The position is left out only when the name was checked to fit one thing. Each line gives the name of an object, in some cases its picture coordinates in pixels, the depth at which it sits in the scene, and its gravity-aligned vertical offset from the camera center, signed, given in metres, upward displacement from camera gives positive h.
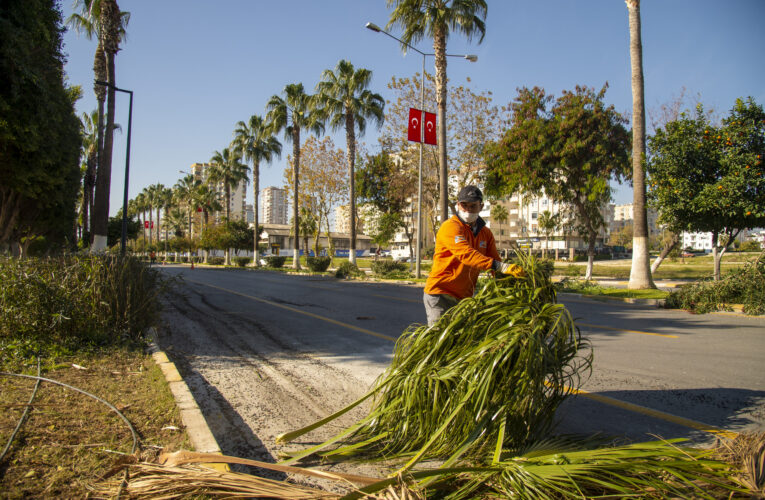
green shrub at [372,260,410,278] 26.47 -1.23
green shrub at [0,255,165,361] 6.16 -0.81
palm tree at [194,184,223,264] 63.03 +7.09
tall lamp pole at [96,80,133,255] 15.45 +3.28
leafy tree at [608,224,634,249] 106.44 +2.77
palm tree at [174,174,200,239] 71.81 +9.76
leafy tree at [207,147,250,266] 53.12 +9.43
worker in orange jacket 3.85 -0.07
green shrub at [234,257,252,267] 50.96 -1.38
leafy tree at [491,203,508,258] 55.33 +4.51
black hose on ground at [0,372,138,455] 3.42 -1.42
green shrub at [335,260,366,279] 27.29 -1.41
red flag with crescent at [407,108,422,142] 19.88 +5.49
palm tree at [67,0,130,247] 15.31 +8.75
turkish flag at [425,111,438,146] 20.47 +5.47
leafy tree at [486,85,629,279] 21.50 +4.84
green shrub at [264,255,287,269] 44.16 -1.20
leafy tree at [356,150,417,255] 34.34 +4.81
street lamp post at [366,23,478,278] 20.31 +5.50
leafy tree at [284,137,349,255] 42.97 +6.96
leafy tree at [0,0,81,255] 9.17 +3.13
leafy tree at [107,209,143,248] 52.04 +2.37
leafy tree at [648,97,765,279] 13.28 +2.41
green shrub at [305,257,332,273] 33.75 -1.13
